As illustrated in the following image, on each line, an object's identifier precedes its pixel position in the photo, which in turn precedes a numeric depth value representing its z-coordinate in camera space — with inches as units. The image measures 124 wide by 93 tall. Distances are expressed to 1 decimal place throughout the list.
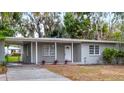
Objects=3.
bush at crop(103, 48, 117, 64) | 462.9
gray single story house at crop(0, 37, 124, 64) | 457.6
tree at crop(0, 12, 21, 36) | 593.3
